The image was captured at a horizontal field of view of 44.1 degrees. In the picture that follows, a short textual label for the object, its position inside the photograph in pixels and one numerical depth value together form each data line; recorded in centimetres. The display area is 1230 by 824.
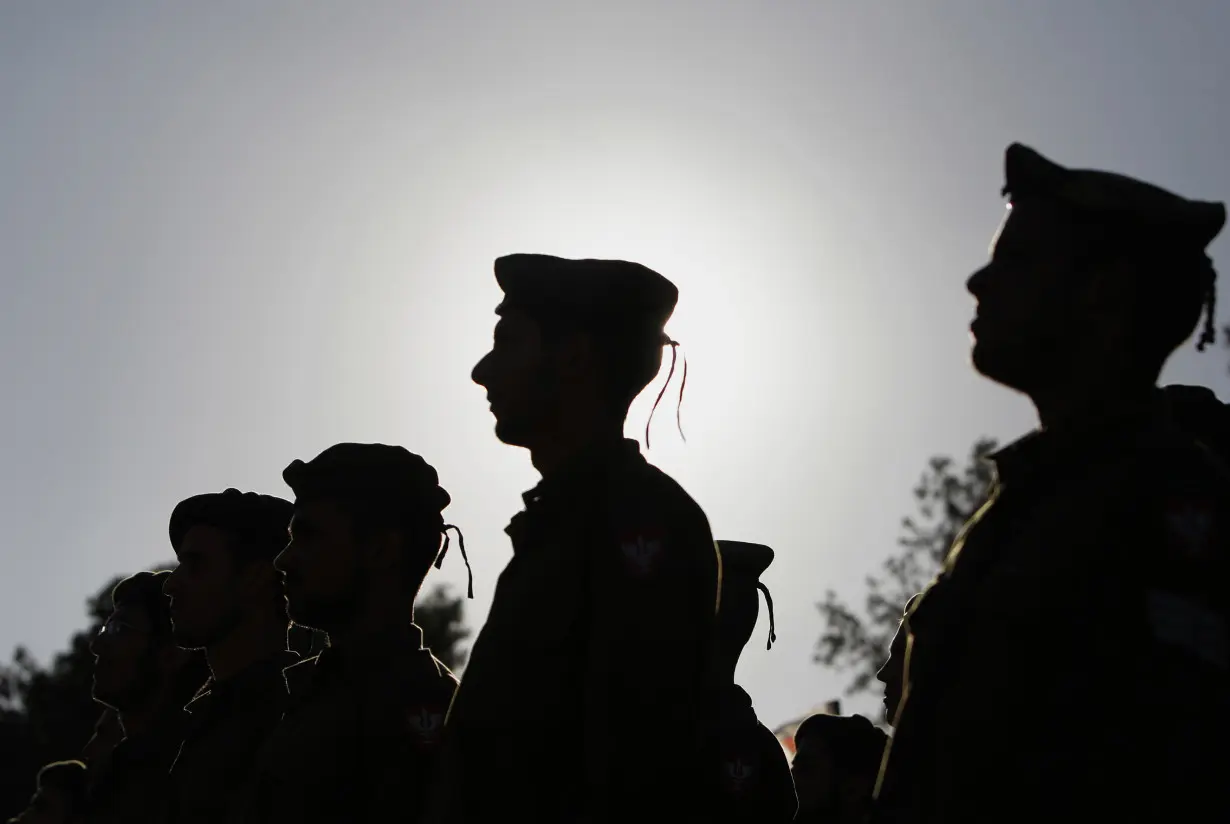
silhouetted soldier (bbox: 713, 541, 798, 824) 641
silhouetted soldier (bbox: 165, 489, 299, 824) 700
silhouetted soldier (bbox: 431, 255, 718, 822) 399
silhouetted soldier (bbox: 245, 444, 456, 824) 567
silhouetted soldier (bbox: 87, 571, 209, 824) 822
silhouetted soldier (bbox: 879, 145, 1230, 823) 318
